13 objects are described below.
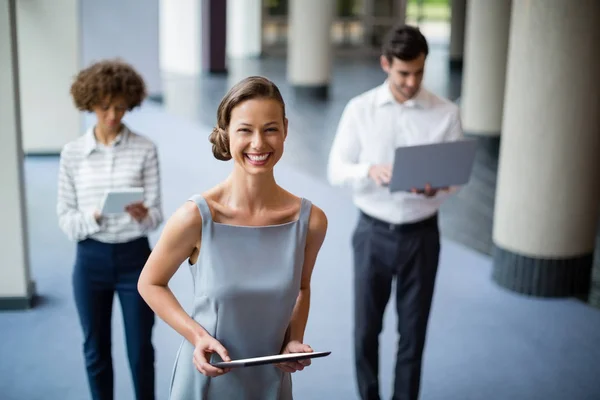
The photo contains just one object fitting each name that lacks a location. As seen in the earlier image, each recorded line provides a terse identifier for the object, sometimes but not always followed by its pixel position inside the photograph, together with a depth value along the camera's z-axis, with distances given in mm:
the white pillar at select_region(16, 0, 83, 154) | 11180
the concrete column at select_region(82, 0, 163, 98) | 16125
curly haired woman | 3939
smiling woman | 2320
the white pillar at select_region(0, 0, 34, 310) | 5785
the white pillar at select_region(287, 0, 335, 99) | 17281
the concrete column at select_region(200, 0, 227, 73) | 21516
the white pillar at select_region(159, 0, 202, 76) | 21594
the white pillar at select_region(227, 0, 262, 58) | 26766
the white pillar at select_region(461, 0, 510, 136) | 13164
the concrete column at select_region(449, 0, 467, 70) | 24516
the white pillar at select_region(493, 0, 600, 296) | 6297
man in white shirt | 4254
